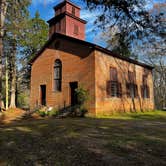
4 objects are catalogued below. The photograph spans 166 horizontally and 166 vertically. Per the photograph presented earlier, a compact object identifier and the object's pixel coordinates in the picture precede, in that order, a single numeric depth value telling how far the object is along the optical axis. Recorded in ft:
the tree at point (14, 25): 51.62
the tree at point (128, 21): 22.67
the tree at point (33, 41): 89.92
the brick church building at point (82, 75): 55.42
